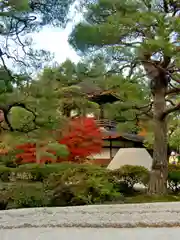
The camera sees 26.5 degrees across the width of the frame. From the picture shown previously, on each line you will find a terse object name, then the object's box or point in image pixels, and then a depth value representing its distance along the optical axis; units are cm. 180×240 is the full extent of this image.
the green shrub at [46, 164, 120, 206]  656
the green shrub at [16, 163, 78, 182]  797
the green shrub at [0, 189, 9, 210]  628
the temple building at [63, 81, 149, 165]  1680
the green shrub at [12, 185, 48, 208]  625
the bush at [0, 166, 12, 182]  834
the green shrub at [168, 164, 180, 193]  823
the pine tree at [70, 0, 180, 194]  582
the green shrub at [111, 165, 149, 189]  798
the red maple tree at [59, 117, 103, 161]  1032
